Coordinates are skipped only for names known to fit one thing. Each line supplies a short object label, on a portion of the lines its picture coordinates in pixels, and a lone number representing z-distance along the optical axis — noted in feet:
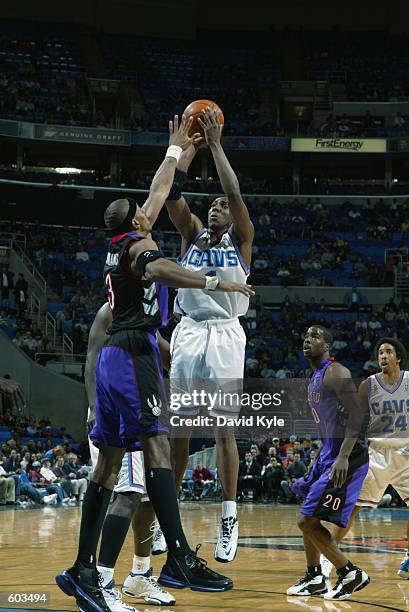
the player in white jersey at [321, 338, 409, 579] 24.38
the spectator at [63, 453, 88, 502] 58.03
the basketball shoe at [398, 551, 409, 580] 21.99
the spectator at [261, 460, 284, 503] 60.64
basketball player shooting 19.81
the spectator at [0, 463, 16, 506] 54.60
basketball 20.26
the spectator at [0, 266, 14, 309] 83.56
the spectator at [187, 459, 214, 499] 62.34
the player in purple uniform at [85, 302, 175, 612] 16.52
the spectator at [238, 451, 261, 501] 61.11
